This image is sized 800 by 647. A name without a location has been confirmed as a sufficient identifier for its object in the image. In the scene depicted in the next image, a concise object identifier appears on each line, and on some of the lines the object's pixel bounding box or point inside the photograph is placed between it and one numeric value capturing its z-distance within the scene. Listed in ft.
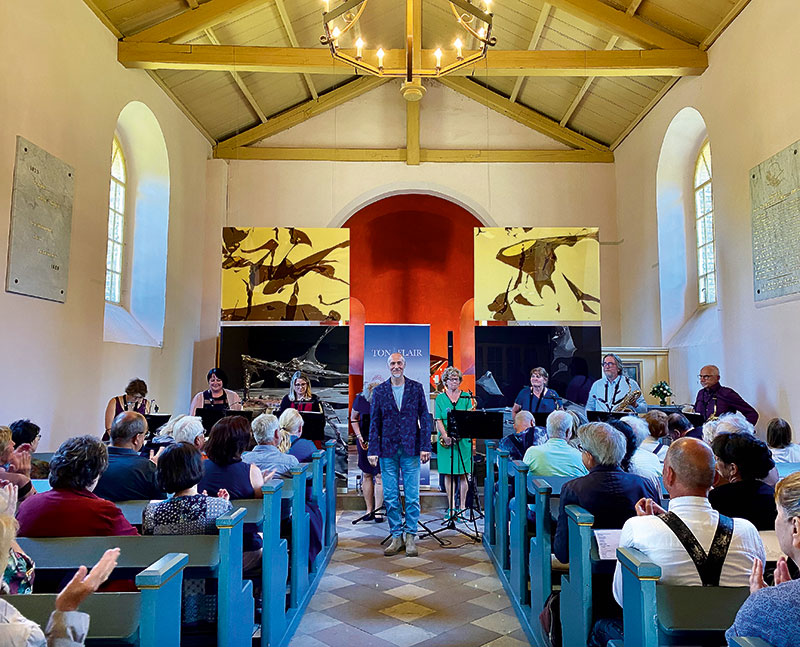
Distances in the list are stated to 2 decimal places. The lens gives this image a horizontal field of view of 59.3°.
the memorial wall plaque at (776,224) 18.25
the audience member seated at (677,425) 15.06
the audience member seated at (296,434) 15.19
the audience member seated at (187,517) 8.23
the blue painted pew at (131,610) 5.36
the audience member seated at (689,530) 6.59
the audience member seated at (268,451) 12.60
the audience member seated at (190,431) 13.39
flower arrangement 24.95
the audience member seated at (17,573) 6.02
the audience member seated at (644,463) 11.00
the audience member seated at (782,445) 14.23
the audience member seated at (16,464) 10.13
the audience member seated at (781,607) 4.29
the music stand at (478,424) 16.14
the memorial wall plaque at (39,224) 17.29
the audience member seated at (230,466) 10.73
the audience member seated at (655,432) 14.33
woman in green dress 18.93
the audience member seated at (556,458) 12.70
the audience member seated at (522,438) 16.12
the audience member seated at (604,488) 9.03
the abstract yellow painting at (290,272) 29.86
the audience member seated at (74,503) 7.80
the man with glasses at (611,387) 22.82
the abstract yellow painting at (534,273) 29.40
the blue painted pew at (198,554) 7.07
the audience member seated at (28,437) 12.16
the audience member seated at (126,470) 10.63
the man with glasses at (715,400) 20.18
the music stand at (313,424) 17.43
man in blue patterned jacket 16.40
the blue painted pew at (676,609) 5.58
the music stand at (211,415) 17.30
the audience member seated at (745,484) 8.30
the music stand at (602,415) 16.53
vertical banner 24.75
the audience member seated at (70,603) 4.73
